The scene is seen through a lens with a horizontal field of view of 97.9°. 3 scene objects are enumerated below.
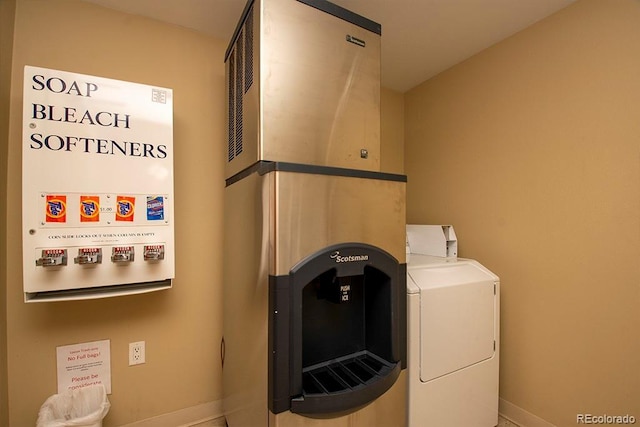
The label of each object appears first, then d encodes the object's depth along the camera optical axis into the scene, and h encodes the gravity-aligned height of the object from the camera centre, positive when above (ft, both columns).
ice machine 2.97 -0.23
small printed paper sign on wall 4.19 -2.39
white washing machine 4.05 -2.12
